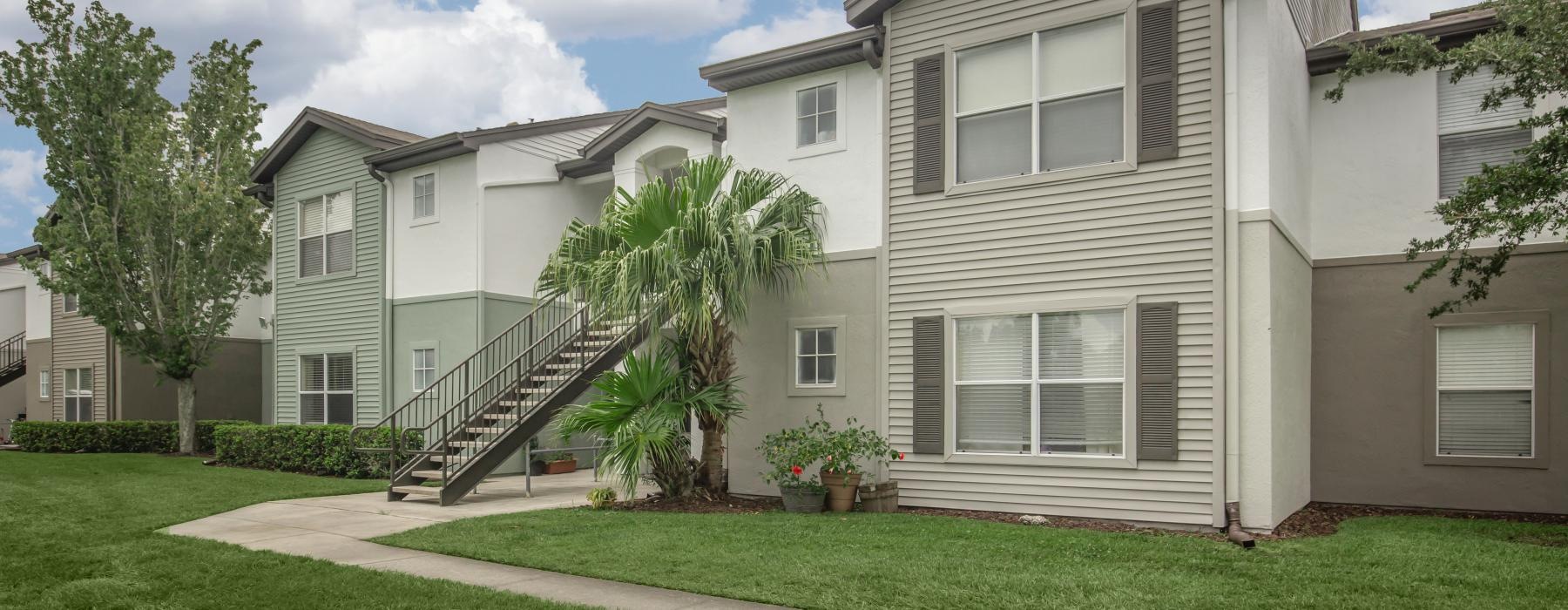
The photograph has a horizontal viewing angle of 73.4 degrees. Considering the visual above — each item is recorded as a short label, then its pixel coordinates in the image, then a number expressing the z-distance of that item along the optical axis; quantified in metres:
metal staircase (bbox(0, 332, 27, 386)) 28.97
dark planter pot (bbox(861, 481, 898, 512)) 11.02
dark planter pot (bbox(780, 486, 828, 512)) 11.12
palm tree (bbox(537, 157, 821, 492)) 11.07
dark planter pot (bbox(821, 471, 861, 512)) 11.12
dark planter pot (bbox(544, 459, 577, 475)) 16.95
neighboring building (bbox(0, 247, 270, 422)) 24.16
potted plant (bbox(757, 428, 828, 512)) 11.13
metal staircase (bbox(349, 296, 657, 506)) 12.55
